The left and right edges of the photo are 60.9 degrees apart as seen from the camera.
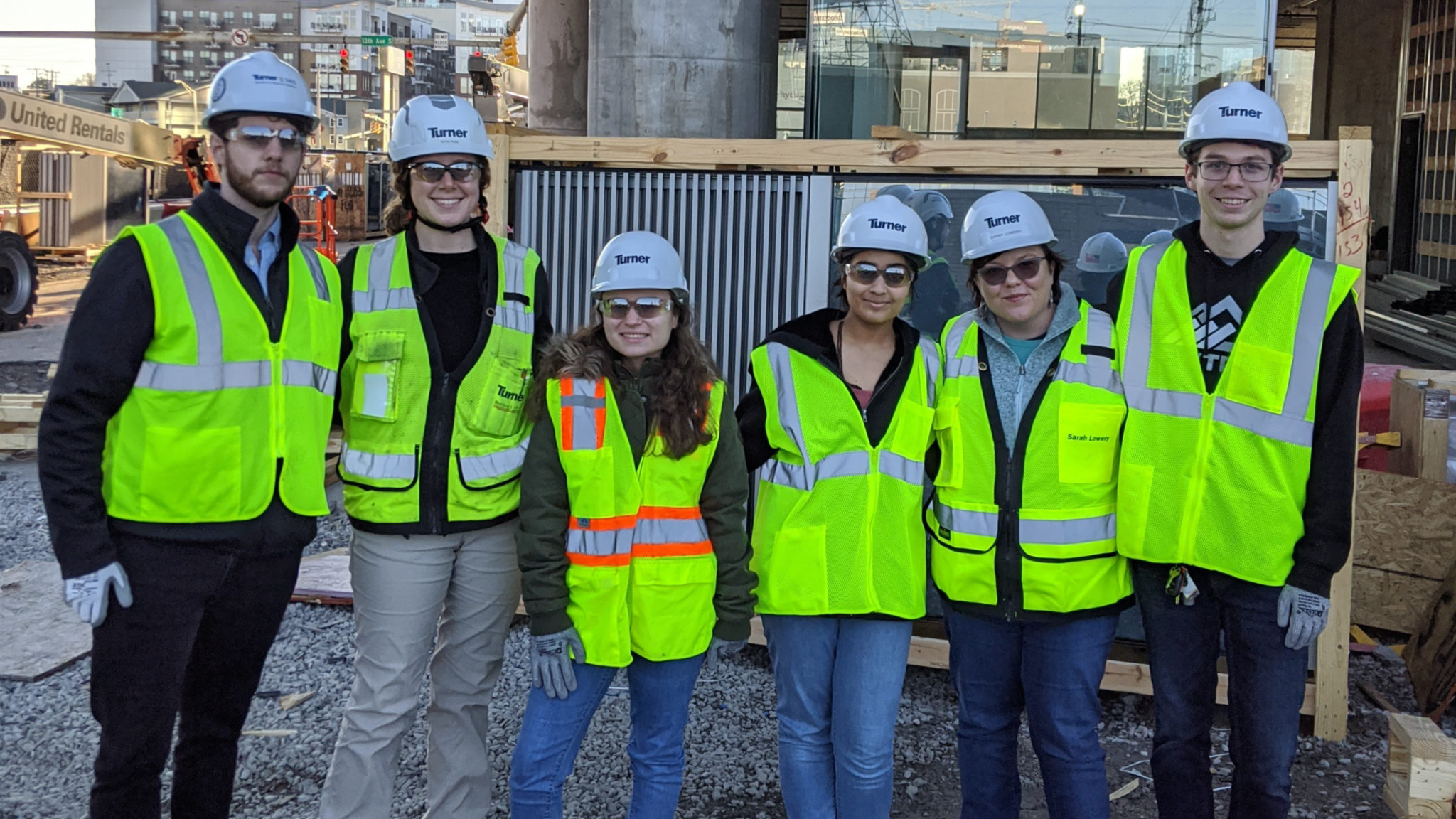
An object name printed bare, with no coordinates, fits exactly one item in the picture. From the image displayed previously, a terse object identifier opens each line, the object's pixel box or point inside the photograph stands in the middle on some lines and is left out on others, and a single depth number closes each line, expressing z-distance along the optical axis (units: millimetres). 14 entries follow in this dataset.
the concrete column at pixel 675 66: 8977
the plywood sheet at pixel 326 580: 6090
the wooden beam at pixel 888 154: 4848
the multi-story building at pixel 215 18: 115438
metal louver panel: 5277
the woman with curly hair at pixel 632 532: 3213
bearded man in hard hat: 2895
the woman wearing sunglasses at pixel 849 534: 3281
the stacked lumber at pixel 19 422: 9164
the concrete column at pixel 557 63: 13836
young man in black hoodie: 3176
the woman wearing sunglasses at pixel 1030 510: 3273
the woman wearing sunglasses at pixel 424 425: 3383
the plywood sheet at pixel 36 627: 5332
